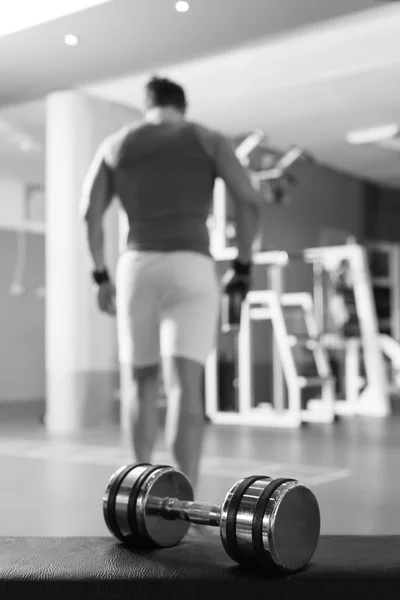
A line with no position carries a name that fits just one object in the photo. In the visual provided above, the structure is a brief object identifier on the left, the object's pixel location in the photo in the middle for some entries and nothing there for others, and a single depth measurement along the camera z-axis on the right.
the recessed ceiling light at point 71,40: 4.13
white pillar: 4.74
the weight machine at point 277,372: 4.90
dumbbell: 1.26
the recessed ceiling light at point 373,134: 5.47
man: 1.87
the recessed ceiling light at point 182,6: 3.74
